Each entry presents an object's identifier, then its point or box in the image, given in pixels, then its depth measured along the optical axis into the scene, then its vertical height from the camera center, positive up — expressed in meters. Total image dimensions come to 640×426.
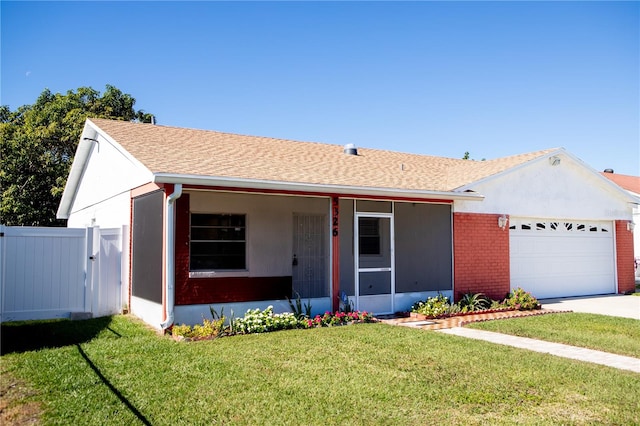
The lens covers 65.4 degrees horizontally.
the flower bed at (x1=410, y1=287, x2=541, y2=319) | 11.30 -1.56
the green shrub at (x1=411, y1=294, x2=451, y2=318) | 11.19 -1.52
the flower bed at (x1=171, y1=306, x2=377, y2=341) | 8.71 -1.56
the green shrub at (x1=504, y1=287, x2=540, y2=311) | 12.30 -1.51
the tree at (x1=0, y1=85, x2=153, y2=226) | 22.33 +3.97
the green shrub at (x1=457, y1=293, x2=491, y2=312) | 12.07 -1.53
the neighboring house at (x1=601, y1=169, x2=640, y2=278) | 21.08 +2.67
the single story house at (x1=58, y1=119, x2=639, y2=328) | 9.73 +0.47
